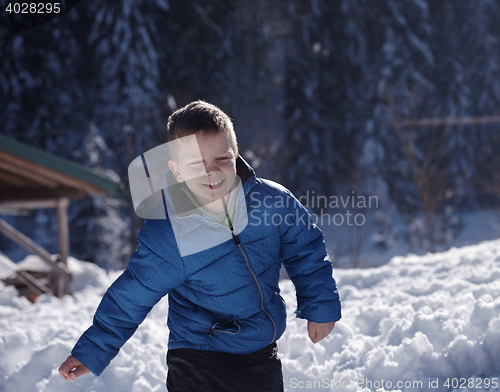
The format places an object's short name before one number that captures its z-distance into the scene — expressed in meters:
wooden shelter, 7.02
